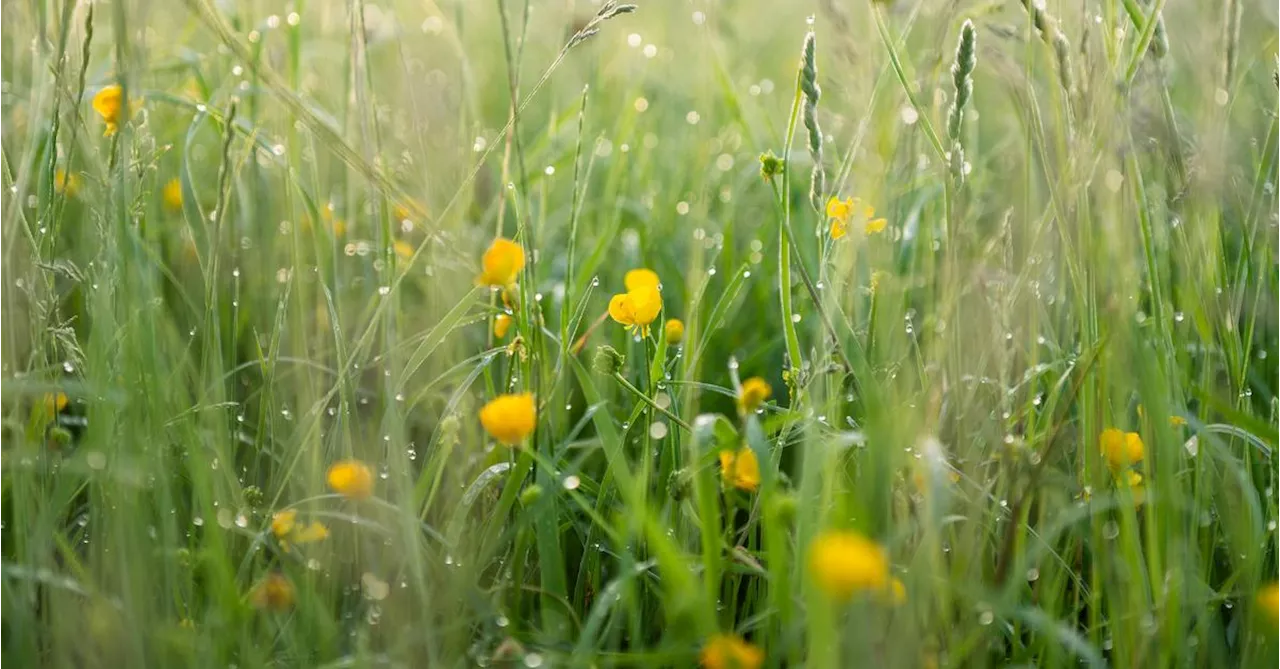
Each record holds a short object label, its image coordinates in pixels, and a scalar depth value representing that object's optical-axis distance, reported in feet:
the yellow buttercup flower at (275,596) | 4.47
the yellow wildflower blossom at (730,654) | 4.30
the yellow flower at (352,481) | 4.54
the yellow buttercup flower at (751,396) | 4.55
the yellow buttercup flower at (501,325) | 5.04
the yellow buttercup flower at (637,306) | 4.82
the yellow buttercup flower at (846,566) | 4.17
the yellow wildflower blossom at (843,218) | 4.90
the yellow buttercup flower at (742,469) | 4.60
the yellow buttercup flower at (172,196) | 5.90
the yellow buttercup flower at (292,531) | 4.59
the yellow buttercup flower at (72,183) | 5.54
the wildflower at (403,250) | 5.44
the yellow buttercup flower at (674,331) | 5.08
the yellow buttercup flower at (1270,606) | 4.42
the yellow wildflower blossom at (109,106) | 5.15
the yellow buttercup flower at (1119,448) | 4.67
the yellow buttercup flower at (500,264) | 4.66
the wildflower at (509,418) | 4.53
